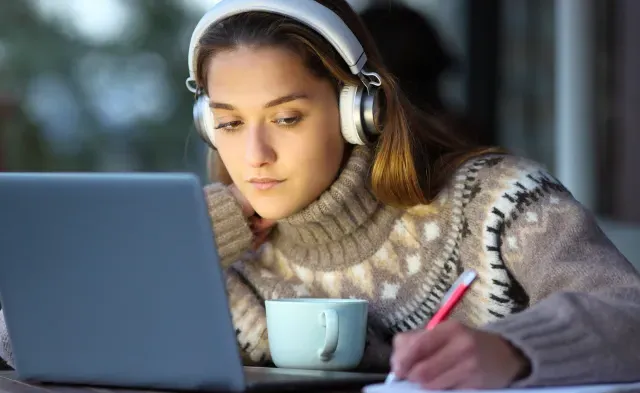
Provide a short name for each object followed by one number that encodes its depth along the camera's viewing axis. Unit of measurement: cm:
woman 329
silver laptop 295
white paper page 295
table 306
